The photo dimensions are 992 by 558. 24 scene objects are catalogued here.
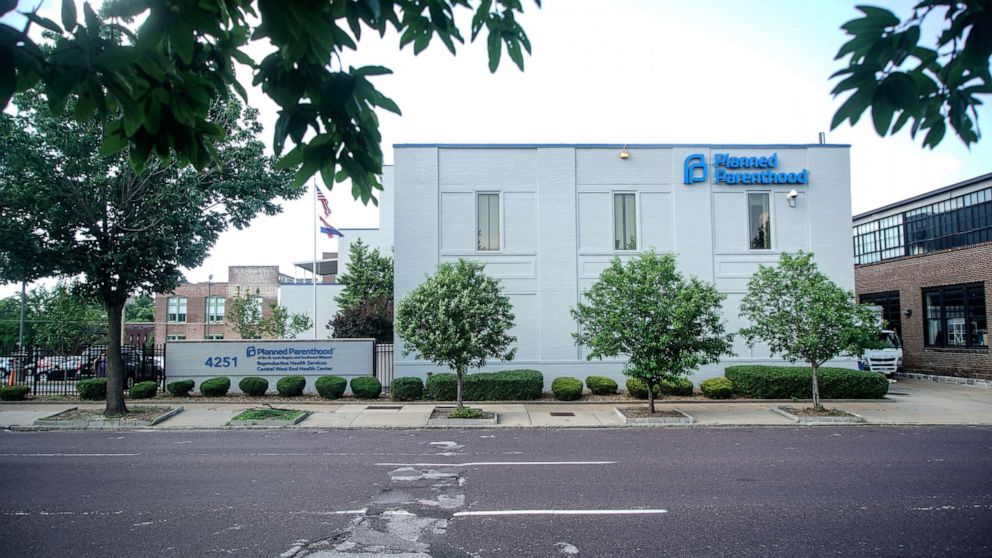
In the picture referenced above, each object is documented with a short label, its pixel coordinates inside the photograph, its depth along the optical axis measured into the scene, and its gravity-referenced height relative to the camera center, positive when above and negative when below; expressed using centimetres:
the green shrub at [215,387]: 2052 -212
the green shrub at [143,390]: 2028 -219
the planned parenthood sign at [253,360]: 2188 -137
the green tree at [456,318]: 1689 +2
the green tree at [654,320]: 1641 -9
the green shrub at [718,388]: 2016 -230
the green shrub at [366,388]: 2055 -221
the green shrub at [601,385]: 2053 -219
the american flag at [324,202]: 3158 +588
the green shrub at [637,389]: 1958 -225
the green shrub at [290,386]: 2072 -213
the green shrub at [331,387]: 2041 -215
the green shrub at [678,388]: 2003 -233
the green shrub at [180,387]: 2050 -213
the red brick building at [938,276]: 2538 +168
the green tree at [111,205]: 1490 +296
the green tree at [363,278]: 3634 +235
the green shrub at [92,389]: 2009 -210
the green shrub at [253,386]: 2078 -213
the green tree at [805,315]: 1641 -1
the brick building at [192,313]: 6038 +77
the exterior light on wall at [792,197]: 2271 +423
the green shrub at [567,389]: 1973 -223
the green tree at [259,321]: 3922 -3
